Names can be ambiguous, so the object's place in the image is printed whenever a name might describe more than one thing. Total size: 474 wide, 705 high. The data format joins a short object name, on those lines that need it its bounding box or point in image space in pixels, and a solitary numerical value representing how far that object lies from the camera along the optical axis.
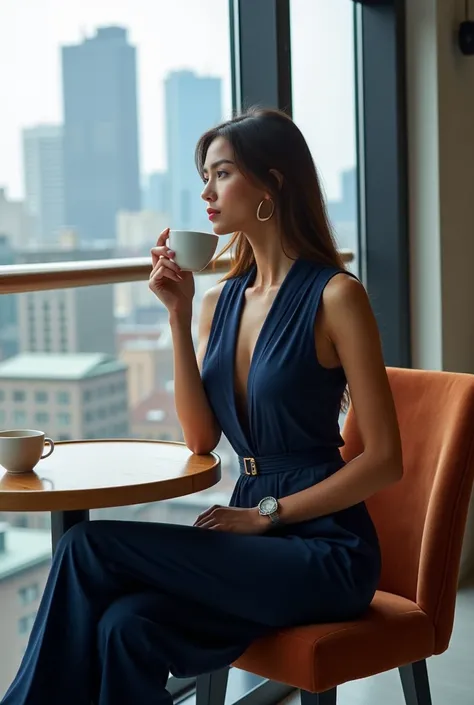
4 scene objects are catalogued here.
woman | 2.77
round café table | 2.77
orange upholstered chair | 2.95
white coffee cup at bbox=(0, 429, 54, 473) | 2.89
